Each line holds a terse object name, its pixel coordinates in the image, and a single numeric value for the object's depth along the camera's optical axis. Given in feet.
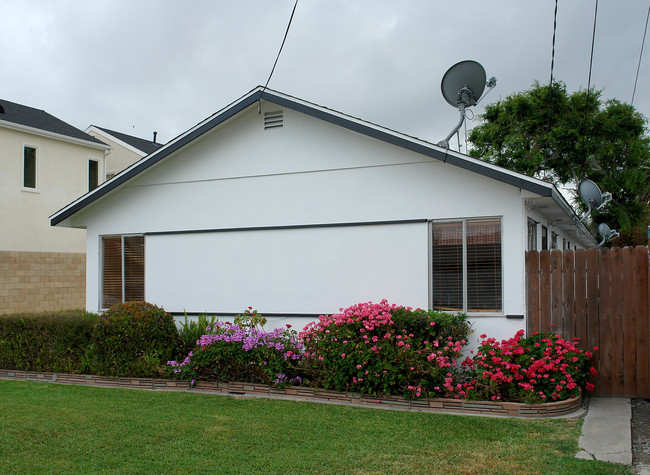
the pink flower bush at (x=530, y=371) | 24.52
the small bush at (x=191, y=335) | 34.06
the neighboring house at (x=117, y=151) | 84.23
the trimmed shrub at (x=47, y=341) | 34.14
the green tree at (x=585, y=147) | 92.84
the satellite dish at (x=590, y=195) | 41.55
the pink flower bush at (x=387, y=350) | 26.21
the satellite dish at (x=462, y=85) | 33.37
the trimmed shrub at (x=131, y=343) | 32.24
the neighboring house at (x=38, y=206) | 60.39
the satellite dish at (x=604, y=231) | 58.85
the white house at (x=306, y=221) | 29.43
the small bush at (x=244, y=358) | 29.43
